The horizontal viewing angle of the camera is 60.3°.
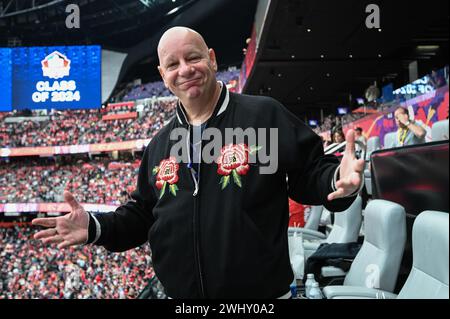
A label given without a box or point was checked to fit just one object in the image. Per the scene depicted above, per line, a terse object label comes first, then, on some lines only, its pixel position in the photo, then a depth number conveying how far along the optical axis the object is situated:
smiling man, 0.83
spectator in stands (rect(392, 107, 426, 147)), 2.84
